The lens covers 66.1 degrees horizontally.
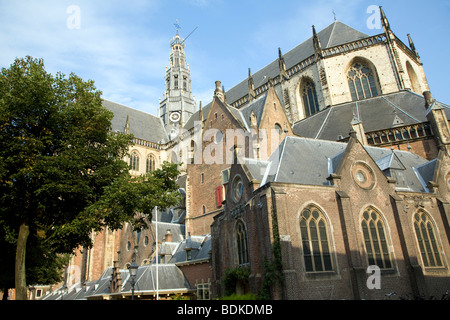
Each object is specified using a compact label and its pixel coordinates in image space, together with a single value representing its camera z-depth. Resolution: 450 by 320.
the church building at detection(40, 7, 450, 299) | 16.80
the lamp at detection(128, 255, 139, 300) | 15.52
